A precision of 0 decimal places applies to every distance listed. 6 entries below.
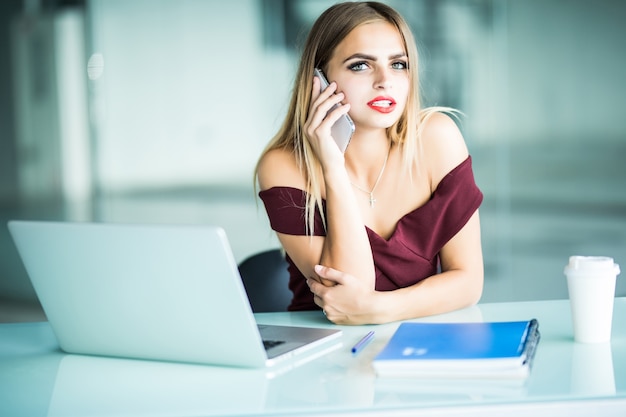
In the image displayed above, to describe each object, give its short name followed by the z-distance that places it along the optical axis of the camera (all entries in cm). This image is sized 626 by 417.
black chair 372
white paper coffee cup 252
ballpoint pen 254
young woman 315
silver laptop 236
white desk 222
